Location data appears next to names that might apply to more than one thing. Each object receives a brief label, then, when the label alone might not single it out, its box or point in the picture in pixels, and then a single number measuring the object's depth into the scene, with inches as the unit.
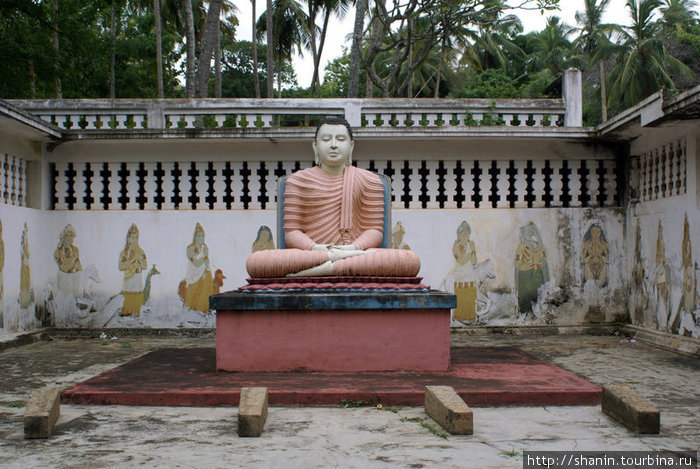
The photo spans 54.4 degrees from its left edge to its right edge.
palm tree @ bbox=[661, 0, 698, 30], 1151.0
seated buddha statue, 298.0
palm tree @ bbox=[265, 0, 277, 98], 890.1
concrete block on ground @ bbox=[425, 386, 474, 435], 175.5
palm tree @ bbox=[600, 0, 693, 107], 1035.9
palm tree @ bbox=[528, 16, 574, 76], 1347.2
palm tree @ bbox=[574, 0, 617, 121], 1218.0
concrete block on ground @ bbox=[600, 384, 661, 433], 176.1
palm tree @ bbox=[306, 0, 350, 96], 1013.8
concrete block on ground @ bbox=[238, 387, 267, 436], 174.7
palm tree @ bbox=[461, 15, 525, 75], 1220.5
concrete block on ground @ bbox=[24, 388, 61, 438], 173.2
